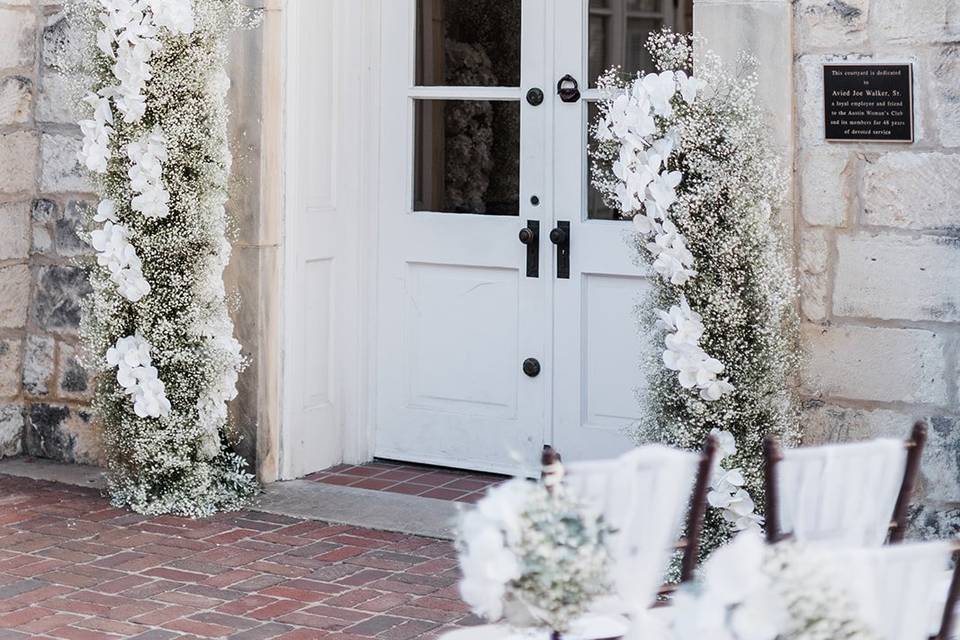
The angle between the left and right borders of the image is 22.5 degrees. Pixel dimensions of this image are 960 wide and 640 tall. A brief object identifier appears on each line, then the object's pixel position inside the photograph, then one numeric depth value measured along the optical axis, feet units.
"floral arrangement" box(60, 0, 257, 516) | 27.18
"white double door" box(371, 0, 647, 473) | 29.43
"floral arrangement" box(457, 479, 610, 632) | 11.87
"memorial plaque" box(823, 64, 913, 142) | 24.00
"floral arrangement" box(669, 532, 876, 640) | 10.27
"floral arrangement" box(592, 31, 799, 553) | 22.97
